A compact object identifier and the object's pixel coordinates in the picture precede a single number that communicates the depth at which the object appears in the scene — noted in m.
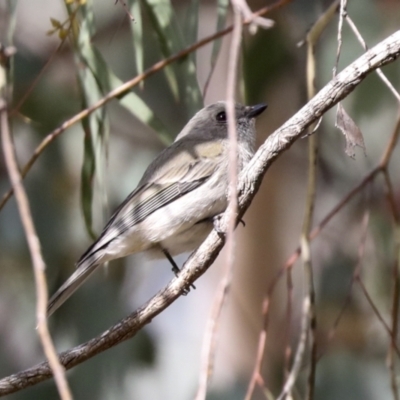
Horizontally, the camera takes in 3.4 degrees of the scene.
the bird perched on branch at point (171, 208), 3.12
